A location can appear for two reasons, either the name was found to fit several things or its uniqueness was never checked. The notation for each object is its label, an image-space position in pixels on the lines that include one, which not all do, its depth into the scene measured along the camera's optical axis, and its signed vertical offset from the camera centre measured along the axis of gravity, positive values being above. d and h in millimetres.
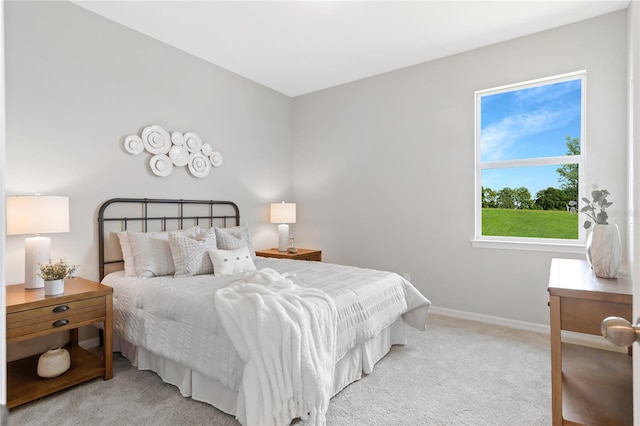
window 3195 +489
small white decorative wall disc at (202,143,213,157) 3748 +679
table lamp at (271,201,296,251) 4410 -103
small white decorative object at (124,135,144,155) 3107 +615
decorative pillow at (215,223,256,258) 3227 -264
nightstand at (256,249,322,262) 4137 -532
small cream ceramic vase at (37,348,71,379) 2154 -962
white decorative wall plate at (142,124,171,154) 3238 +690
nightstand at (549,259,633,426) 1303 -615
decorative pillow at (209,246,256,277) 2857 -432
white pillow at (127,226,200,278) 2789 -357
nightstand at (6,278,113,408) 1983 -686
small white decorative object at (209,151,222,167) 3844 +594
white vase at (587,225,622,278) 1574 -198
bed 1690 -624
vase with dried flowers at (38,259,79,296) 2148 -413
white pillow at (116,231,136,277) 2807 -361
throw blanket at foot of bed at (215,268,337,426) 1652 -730
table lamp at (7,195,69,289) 2223 -68
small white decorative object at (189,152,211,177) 3633 +498
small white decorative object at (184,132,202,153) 3568 +733
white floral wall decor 3225 +614
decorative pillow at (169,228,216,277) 2816 -368
